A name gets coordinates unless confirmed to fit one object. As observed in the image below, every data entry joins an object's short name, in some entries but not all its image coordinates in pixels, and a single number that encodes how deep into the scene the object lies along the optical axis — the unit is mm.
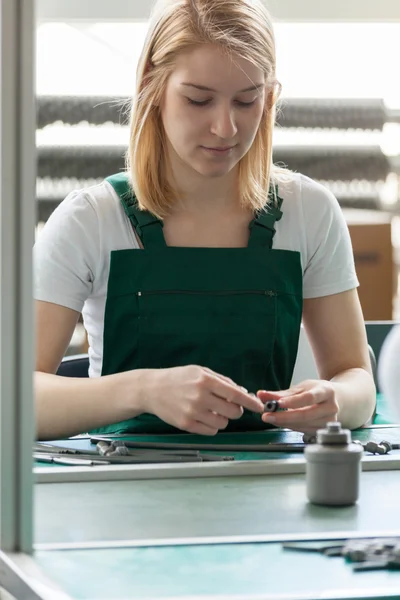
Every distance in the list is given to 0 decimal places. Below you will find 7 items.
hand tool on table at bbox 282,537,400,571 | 1531
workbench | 1487
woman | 2123
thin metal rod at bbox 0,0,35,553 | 1570
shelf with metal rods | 4263
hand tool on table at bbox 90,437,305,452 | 1930
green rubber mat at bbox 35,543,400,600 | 1449
